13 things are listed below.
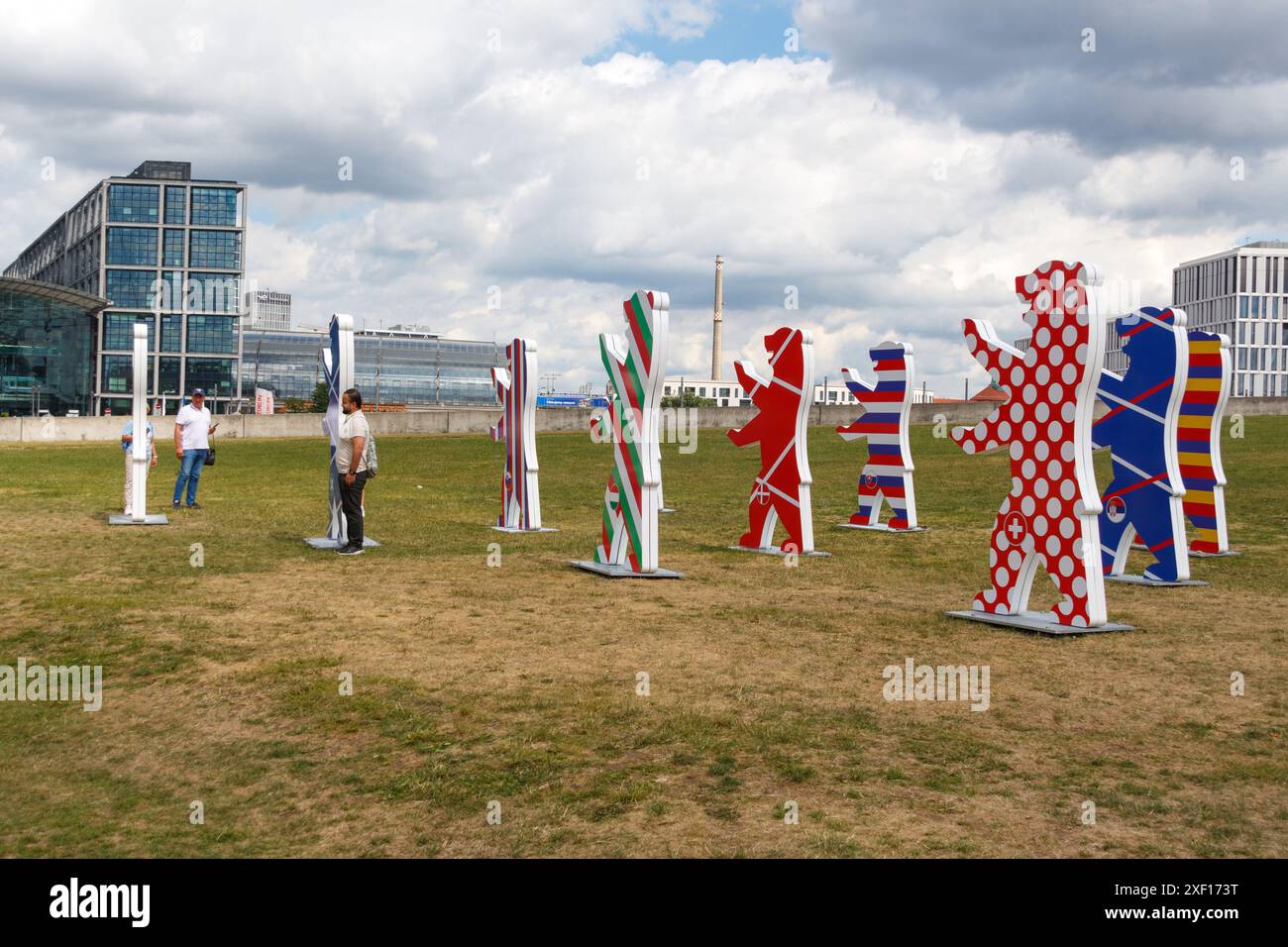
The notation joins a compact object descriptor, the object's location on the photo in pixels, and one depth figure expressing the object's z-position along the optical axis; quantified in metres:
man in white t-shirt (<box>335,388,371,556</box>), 14.68
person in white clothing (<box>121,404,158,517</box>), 18.25
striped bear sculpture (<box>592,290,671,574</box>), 12.39
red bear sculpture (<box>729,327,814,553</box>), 14.64
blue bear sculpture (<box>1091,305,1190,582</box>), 12.33
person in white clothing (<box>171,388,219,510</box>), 19.48
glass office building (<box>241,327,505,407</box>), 112.06
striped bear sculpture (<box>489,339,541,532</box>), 17.14
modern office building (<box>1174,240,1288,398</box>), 112.06
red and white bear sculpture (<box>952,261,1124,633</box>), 9.40
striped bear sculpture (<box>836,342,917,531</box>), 17.58
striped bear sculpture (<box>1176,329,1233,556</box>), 14.27
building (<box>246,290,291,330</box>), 161.25
